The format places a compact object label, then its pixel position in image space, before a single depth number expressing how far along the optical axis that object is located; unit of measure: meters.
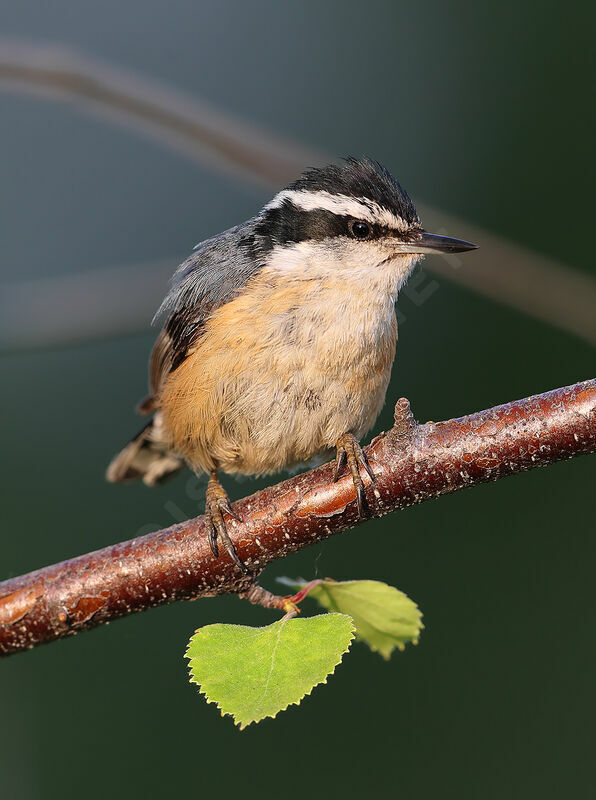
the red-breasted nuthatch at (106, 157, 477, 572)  6.30
